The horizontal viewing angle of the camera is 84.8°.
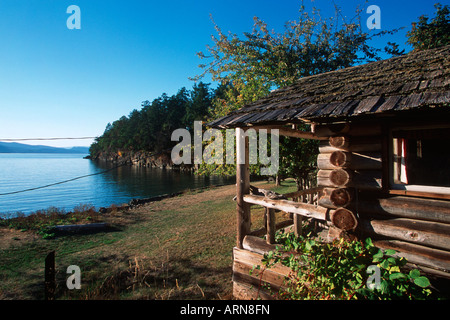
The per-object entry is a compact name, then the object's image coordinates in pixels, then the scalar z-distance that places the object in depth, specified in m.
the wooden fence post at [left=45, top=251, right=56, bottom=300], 4.59
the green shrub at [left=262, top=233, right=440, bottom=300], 2.88
